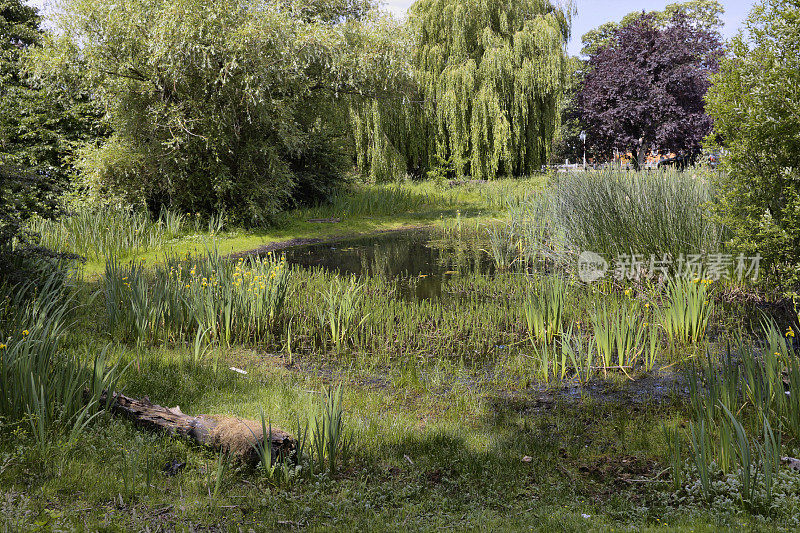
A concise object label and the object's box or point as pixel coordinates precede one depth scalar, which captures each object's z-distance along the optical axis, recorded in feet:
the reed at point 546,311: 19.08
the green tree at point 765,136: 17.95
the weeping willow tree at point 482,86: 68.08
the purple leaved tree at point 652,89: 90.43
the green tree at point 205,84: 39.83
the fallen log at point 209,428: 11.03
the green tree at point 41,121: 47.21
